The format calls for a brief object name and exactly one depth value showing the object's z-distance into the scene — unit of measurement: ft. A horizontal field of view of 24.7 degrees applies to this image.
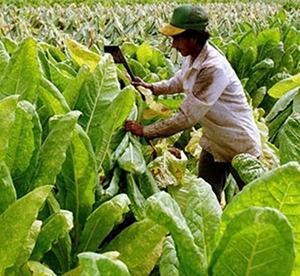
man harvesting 11.00
